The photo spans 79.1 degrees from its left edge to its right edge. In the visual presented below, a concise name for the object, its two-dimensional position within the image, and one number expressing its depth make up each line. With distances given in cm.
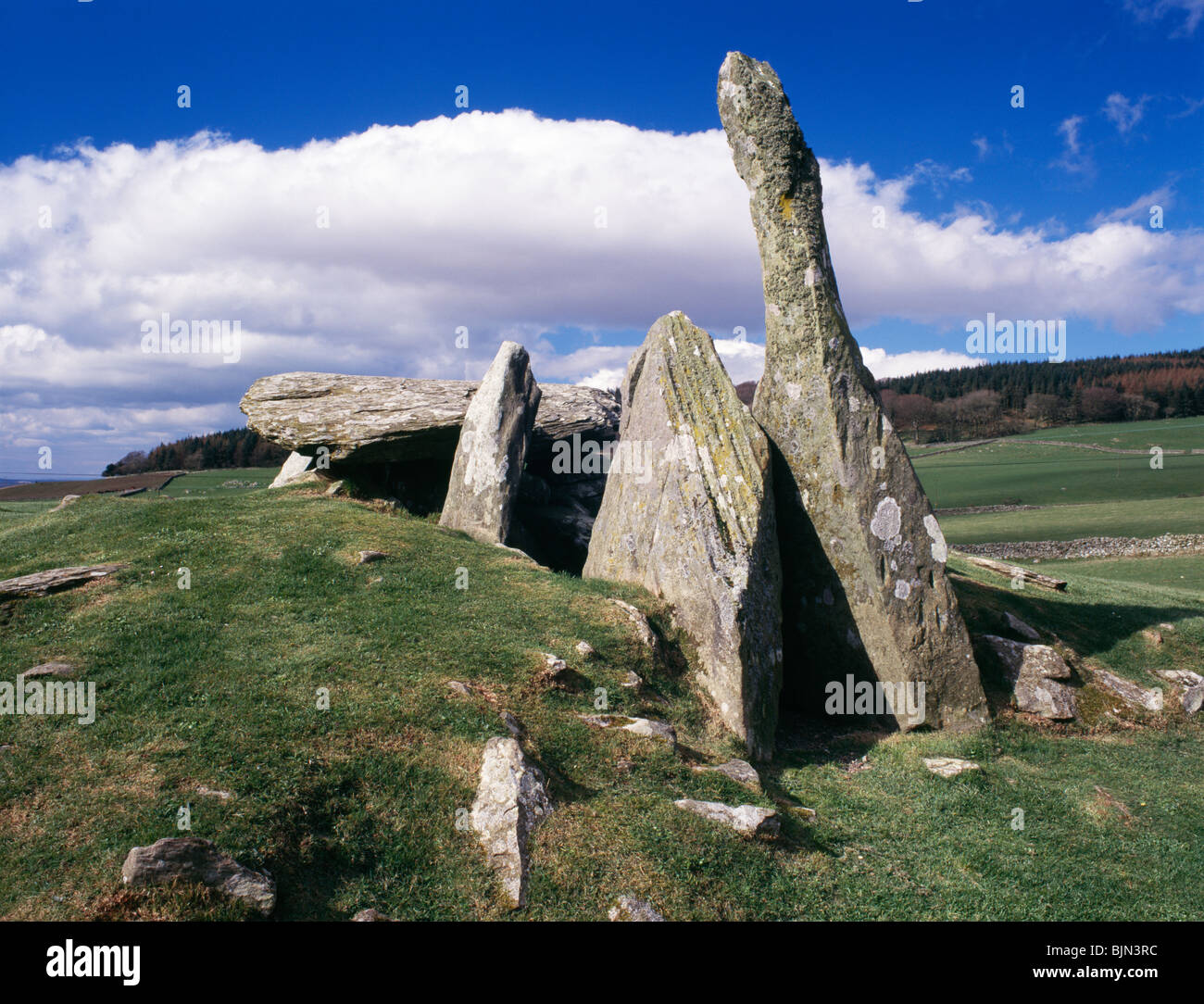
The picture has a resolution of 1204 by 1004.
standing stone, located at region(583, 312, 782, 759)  1030
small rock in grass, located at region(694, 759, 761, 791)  852
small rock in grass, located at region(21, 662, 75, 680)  859
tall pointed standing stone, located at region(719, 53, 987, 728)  1125
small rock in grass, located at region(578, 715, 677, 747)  886
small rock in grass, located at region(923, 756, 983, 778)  959
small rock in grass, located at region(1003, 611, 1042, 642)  1281
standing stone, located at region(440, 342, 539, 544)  1719
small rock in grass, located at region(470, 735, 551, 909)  642
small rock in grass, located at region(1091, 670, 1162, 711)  1183
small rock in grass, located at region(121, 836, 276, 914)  557
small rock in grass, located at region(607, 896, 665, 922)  616
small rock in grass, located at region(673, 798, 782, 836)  735
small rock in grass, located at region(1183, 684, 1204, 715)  1196
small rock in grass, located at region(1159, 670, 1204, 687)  1246
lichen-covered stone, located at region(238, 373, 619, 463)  1838
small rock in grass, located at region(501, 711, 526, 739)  819
